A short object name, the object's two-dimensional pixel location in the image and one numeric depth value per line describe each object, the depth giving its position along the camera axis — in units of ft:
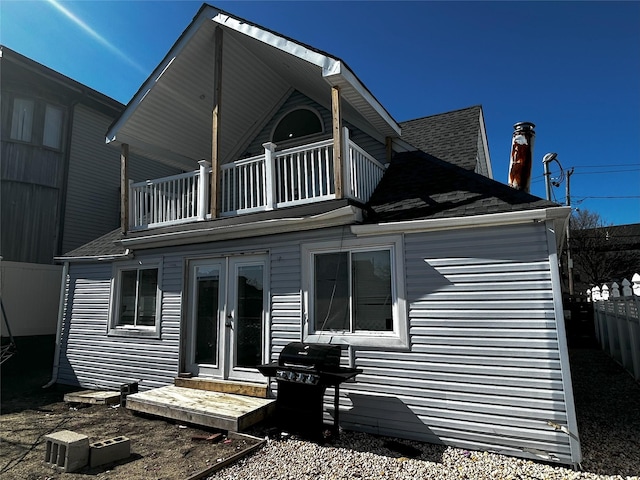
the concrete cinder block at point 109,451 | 13.37
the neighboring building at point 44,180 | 33.01
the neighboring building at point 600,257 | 82.89
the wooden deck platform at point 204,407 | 15.88
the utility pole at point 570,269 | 61.44
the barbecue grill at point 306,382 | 14.80
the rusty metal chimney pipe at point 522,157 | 23.26
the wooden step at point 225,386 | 19.03
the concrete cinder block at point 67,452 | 13.08
